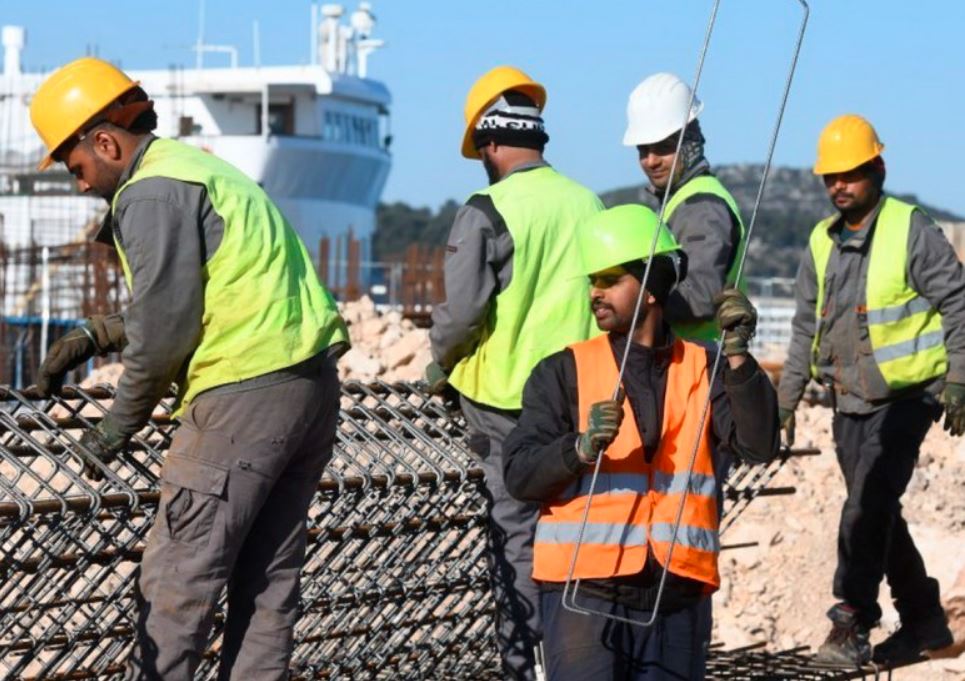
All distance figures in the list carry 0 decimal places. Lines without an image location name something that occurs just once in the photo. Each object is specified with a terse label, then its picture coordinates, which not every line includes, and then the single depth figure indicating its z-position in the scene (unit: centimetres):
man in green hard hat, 943
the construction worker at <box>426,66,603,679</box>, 1247
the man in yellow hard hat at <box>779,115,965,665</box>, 1513
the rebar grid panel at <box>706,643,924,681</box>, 1484
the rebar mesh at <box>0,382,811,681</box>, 1063
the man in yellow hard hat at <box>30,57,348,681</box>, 989
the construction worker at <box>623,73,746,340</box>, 1311
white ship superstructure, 10423
